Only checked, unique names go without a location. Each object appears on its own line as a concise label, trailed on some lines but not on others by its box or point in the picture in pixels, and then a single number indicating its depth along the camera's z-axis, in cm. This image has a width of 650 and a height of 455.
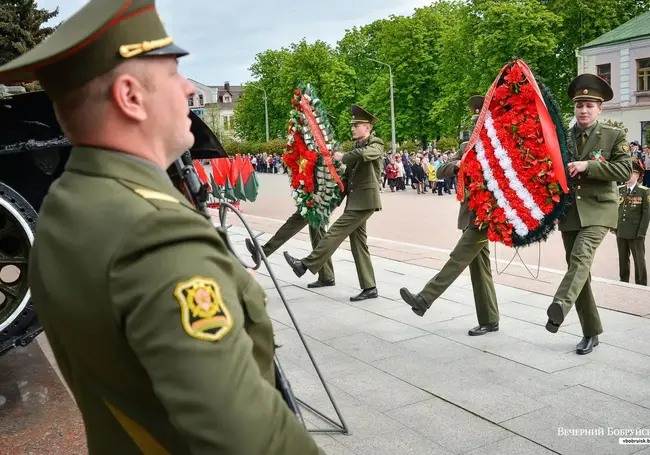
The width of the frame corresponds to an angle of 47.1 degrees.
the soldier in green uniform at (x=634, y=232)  970
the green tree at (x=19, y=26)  2575
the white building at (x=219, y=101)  8419
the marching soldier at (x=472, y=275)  621
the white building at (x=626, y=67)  4118
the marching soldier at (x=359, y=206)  801
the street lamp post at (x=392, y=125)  4497
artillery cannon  469
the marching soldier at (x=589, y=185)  566
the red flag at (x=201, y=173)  867
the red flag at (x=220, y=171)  1052
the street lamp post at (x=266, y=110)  6894
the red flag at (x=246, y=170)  1072
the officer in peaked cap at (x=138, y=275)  119
